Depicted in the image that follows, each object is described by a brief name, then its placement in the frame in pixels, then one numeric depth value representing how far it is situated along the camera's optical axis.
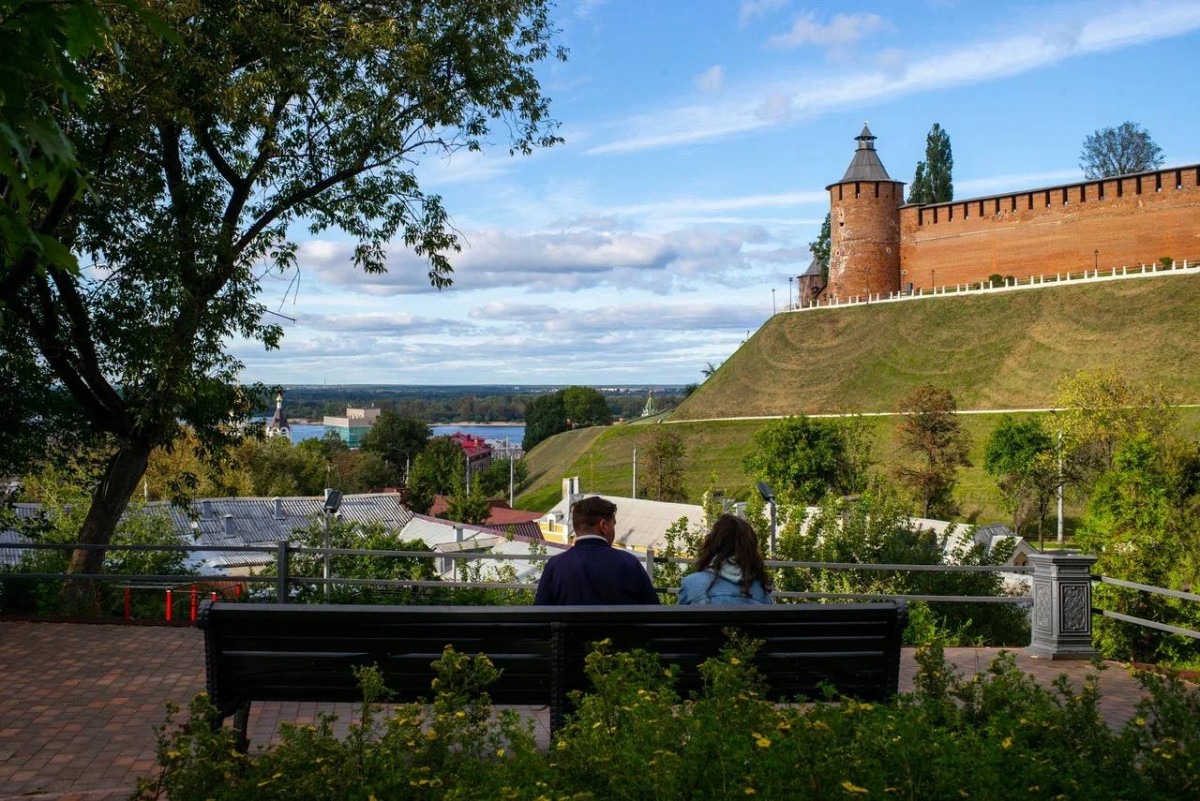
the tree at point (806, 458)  53.59
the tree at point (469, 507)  52.00
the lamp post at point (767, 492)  13.88
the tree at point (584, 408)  119.44
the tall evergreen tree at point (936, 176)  85.12
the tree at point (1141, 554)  18.80
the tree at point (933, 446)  50.56
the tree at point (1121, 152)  81.38
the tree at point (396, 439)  86.69
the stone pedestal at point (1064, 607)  7.44
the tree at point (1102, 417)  47.50
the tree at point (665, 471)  60.85
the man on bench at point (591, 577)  4.78
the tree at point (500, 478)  79.50
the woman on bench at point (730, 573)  4.86
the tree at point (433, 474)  64.19
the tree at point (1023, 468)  48.53
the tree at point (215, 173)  9.19
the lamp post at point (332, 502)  12.56
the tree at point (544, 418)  117.06
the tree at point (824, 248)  90.25
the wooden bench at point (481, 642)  4.21
